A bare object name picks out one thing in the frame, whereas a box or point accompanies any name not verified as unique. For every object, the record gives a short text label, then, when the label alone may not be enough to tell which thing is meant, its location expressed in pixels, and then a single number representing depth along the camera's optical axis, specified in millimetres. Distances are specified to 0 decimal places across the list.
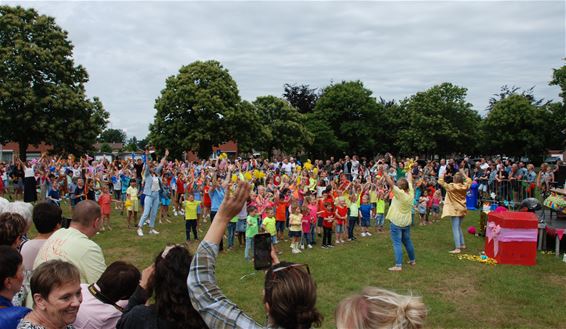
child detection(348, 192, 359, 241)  12547
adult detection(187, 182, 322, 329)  2051
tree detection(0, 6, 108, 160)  27156
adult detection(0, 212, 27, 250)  3658
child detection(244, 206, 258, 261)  10180
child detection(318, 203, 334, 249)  11594
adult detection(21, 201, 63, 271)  3836
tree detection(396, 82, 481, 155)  54812
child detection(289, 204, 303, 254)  10930
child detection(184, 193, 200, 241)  11078
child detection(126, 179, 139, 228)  13148
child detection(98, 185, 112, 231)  13102
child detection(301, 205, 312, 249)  11414
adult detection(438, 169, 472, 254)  10180
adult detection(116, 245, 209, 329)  2258
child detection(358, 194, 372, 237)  13656
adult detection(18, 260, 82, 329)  2428
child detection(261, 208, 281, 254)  10430
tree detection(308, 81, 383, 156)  53759
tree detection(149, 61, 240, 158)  38062
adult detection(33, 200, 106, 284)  3357
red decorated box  9297
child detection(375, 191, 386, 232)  14234
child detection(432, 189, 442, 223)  15930
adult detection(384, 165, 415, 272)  8633
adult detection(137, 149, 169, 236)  11631
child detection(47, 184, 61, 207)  13769
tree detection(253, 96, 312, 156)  48719
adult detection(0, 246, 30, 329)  2529
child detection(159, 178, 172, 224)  14480
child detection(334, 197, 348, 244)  12037
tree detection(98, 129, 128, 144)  129825
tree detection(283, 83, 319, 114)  58219
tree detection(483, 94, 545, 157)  49781
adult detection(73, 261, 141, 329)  2760
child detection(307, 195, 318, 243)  11672
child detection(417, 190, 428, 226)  15230
